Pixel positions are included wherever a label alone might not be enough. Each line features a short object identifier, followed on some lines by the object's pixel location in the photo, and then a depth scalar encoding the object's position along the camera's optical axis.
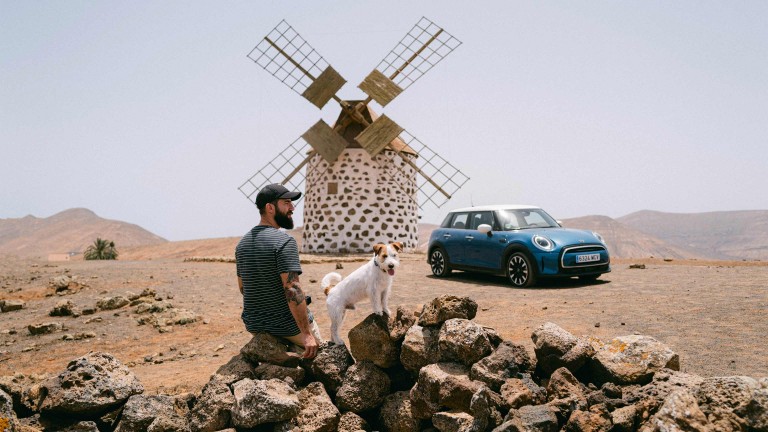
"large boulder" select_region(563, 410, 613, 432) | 4.61
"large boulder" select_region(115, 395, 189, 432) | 5.71
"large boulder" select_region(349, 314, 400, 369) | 6.04
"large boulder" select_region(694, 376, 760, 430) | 4.28
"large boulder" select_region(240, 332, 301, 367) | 5.90
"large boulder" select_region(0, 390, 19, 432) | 5.29
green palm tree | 30.78
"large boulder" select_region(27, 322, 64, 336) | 10.46
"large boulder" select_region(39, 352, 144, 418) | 5.77
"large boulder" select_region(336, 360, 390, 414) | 5.94
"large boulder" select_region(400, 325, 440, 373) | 5.90
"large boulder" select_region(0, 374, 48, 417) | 6.04
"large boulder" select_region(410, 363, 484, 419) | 5.34
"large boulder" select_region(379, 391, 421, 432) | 5.83
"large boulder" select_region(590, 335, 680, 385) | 5.15
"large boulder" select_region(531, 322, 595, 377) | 5.38
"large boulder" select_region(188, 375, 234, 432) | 5.68
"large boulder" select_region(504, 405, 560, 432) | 4.63
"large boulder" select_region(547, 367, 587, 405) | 5.10
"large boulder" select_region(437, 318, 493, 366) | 5.64
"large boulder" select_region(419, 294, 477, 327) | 6.00
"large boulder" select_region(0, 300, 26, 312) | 12.68
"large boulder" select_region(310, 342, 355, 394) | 6.07
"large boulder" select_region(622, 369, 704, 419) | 4.66
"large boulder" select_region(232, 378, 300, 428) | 5.46
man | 5.19
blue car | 11.43
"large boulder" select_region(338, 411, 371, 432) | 5.83
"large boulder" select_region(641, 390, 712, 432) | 4.21
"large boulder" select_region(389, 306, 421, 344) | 6.05
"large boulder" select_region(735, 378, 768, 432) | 4.25
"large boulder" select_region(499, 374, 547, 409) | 5.04
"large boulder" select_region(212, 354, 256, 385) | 5.95
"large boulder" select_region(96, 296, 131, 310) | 12.09
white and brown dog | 5.57
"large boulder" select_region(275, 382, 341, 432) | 5.64
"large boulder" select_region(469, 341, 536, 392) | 5.38
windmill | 22.30
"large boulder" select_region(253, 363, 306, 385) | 5.93
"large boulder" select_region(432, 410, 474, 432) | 5.15
